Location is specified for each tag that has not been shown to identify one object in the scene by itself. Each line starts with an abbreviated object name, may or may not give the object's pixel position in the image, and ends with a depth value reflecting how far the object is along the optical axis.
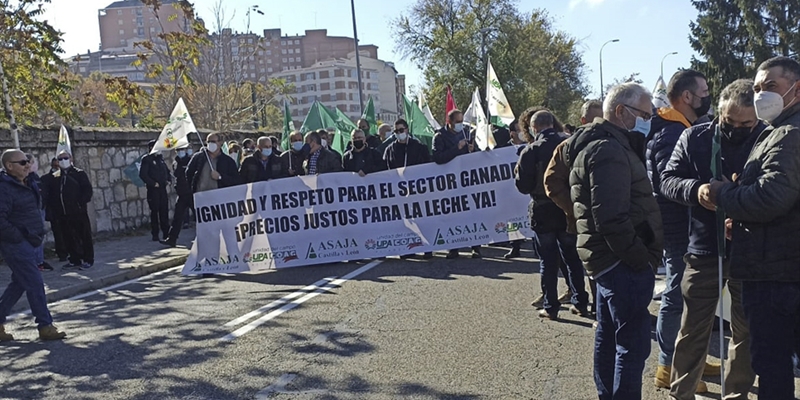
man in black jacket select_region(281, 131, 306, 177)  13.05
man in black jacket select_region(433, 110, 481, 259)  11.18
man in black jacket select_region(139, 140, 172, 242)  15.23
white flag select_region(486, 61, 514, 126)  13.79
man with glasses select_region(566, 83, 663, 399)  3.86
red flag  15.95
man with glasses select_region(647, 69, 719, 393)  4.85
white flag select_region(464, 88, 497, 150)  12.77
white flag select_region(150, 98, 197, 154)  12.18
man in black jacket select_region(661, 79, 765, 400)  4.17
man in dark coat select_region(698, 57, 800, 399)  3.45
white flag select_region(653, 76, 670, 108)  11.01
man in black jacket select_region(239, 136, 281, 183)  13.09
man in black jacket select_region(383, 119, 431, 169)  11.81
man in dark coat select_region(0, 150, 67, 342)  7.36
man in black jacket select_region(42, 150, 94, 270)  12.27
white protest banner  11.12
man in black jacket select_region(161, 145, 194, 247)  14.06
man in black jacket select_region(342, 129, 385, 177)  11.99
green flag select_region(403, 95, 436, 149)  14.85
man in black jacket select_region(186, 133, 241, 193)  12.71
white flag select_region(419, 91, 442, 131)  21.99
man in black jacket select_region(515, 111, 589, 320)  6.89
